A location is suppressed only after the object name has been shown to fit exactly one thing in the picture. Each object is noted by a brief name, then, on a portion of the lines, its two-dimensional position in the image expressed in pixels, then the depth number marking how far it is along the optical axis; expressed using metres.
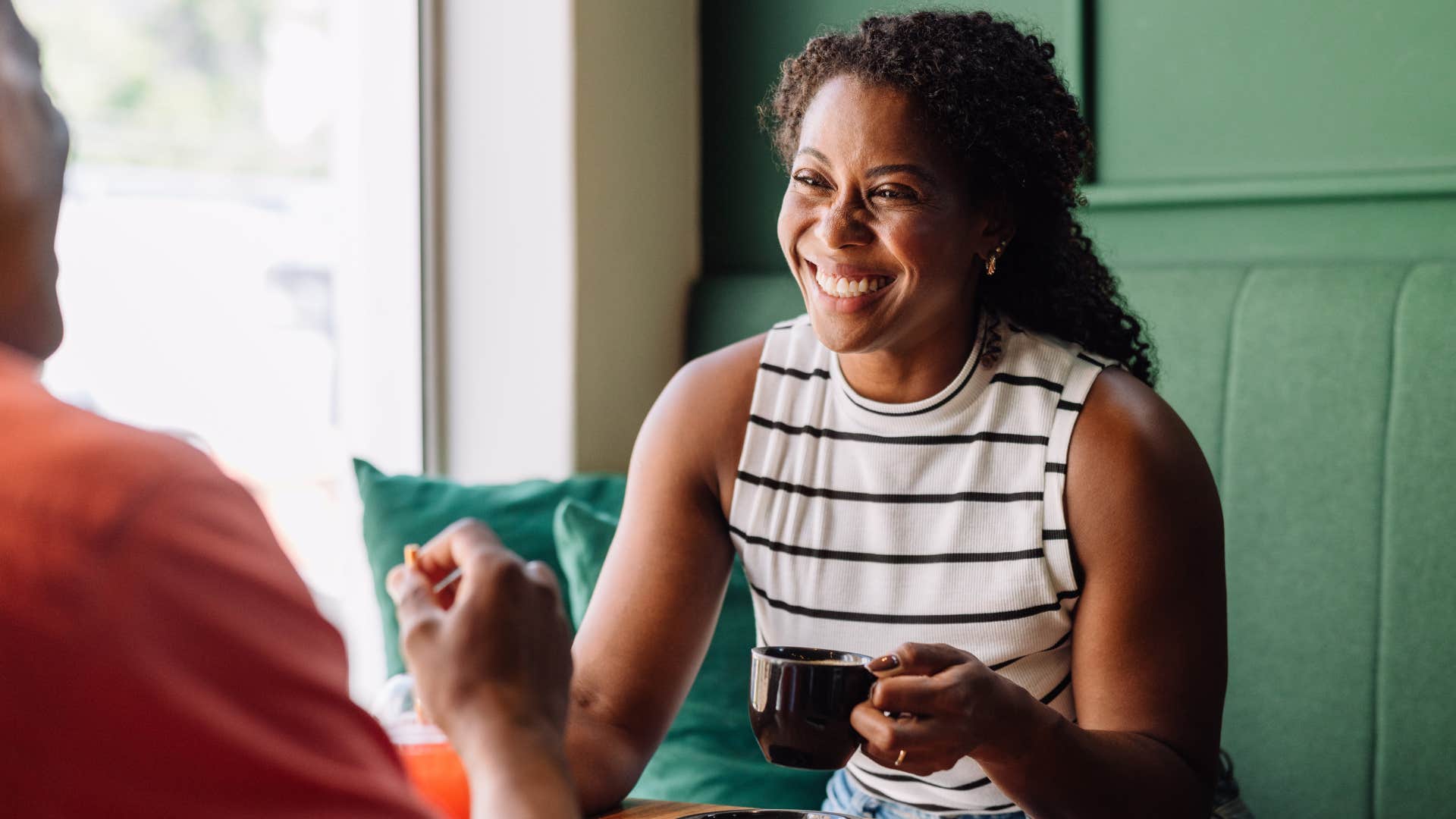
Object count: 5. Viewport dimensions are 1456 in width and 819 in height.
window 2.26
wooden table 1.14
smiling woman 1.35
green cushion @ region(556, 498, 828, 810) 1.89
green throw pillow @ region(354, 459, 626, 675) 2.10
